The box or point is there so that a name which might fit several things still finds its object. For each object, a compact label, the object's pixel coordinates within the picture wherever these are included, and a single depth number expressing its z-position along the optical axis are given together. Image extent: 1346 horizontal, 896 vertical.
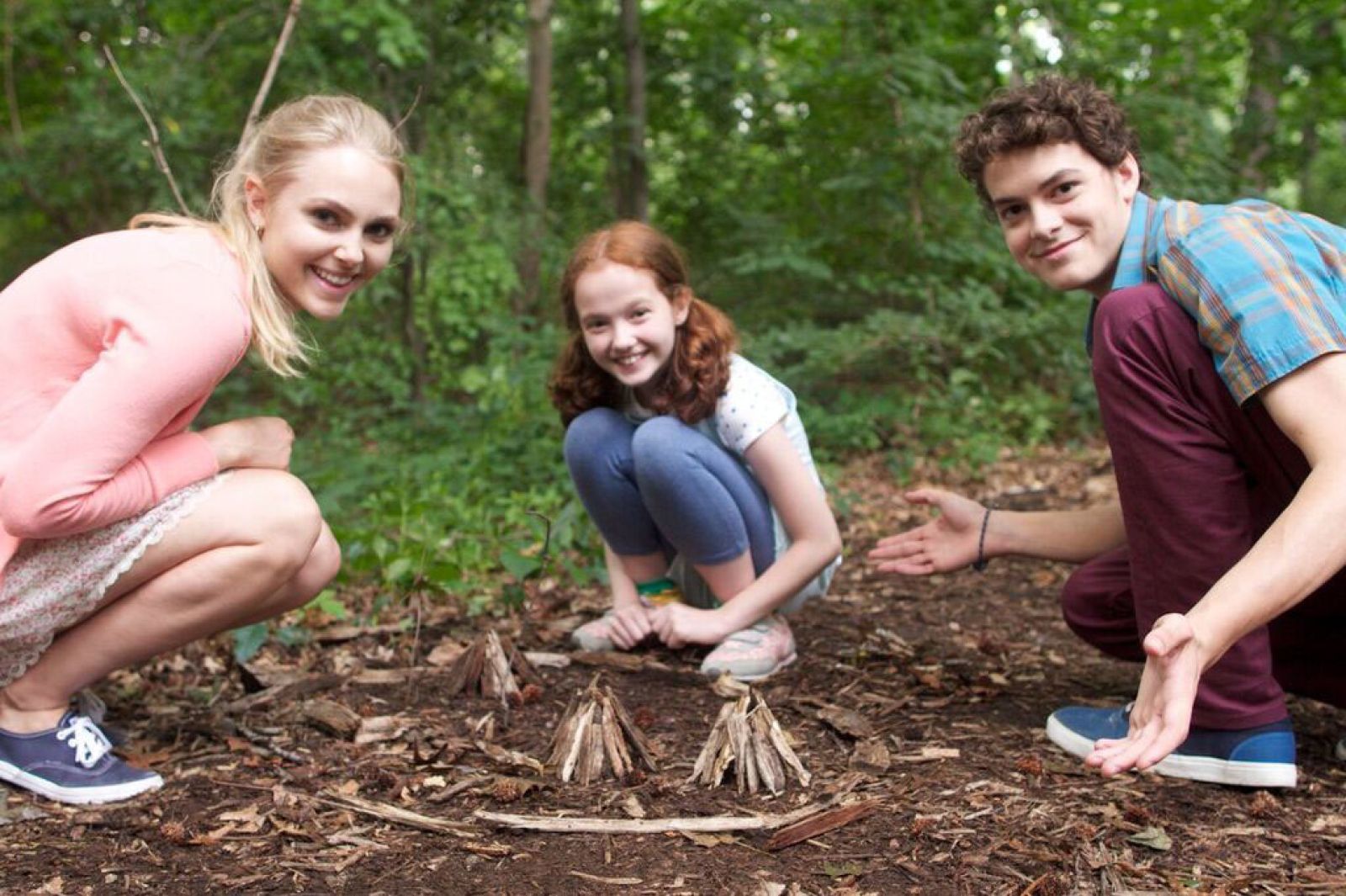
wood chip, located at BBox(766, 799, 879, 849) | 1.84
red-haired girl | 2.64
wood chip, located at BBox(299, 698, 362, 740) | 2.39
